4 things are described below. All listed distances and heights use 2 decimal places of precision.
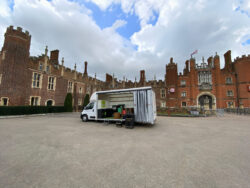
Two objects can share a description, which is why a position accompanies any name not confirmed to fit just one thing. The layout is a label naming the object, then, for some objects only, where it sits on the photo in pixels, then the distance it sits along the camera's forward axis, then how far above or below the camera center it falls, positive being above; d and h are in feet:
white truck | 27.24 -0.69
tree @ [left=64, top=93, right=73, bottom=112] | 70.45 +0.42
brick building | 52.31 +16.42
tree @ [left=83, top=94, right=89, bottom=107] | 86.16 +3.14
